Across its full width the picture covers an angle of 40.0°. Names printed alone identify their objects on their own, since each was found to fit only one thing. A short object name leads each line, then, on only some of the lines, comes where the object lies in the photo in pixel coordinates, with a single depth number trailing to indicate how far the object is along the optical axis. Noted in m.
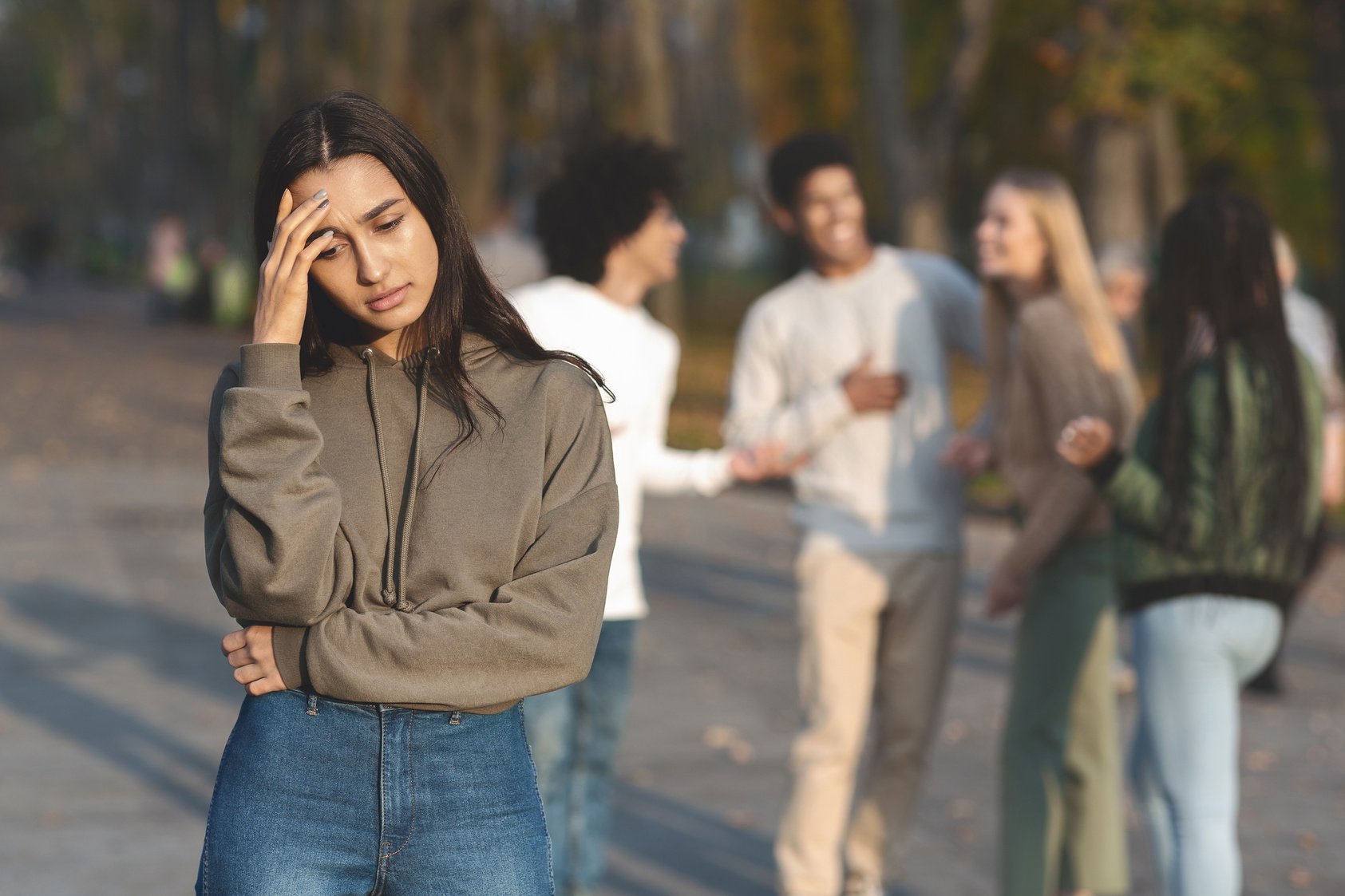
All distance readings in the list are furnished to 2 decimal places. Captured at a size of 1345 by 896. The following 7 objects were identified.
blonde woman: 4.93
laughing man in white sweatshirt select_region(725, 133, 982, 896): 5.11
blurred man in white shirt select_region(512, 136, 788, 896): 4.57
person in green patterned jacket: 4.10
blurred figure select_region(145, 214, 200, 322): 39.38
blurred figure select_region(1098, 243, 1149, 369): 7.57
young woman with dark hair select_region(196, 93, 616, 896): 2.46
